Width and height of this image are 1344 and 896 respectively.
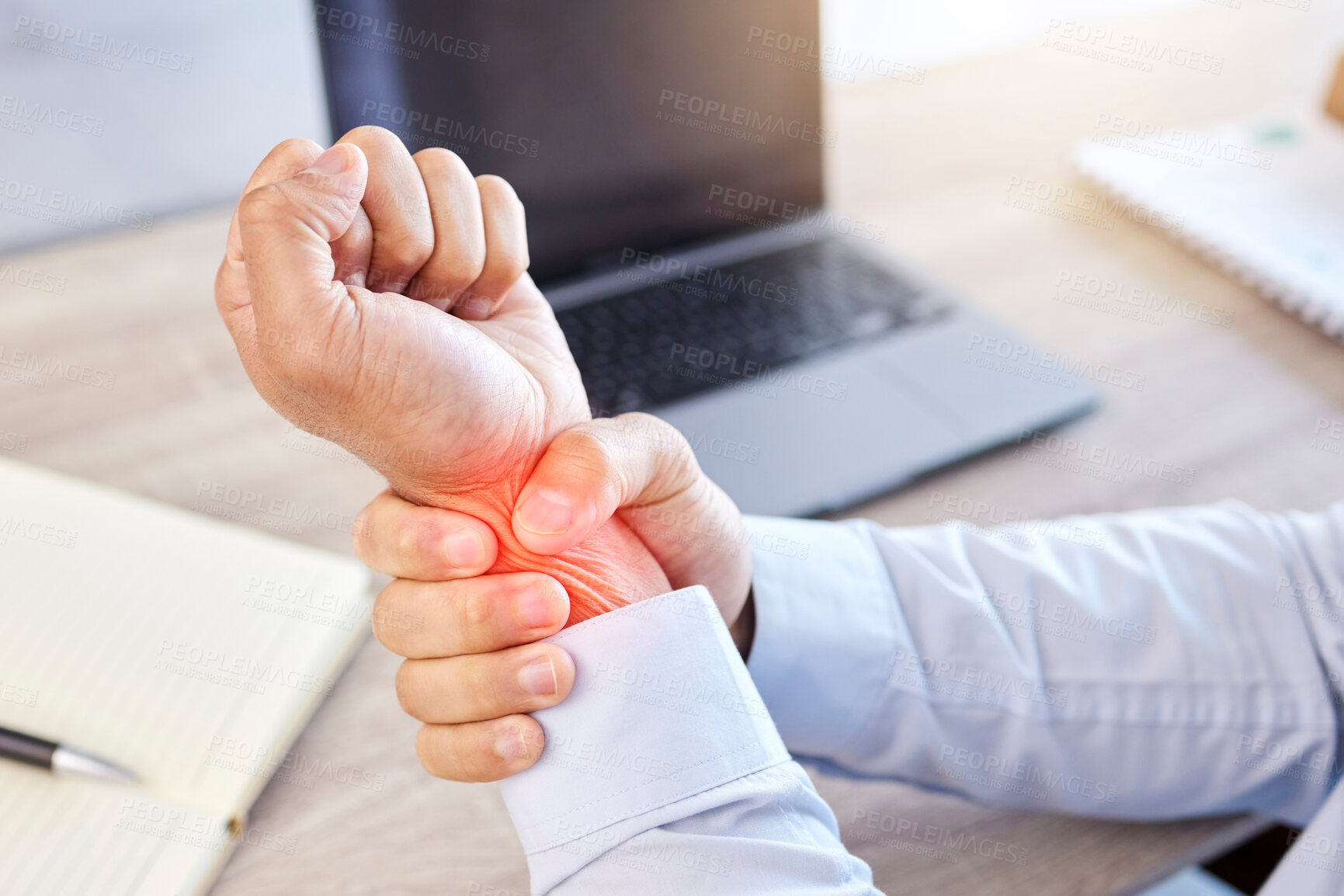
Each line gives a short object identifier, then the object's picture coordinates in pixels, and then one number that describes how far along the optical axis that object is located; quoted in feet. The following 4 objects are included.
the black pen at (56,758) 1.55
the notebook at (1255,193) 2.64
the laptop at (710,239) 2.19
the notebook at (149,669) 1.50
